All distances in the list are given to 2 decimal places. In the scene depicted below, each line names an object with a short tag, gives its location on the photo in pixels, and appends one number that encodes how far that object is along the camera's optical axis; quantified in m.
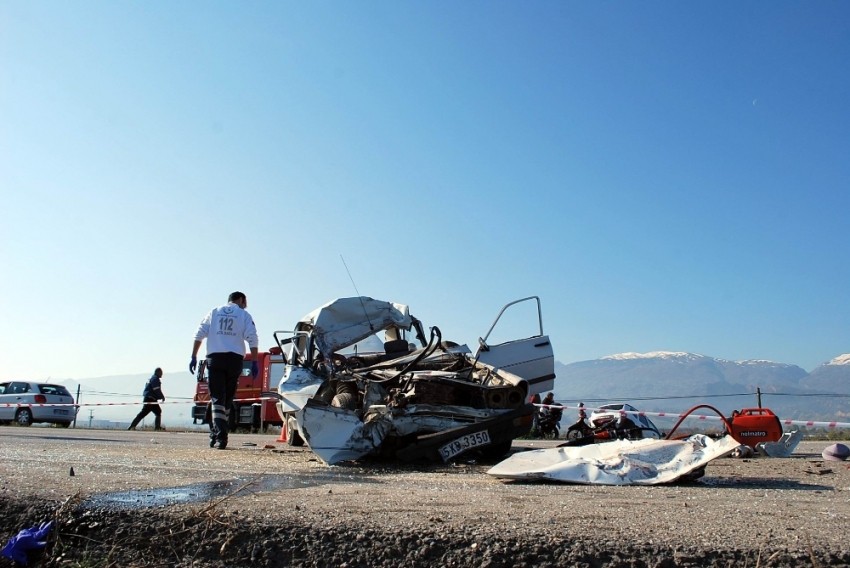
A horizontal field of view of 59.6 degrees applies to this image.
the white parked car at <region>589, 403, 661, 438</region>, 12.77
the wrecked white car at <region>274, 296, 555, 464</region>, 6.30
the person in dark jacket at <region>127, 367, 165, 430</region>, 18.02
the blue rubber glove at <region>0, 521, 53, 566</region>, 3.06
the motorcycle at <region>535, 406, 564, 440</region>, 18.05
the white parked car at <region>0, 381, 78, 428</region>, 20.47
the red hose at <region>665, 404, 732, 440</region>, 7.60
